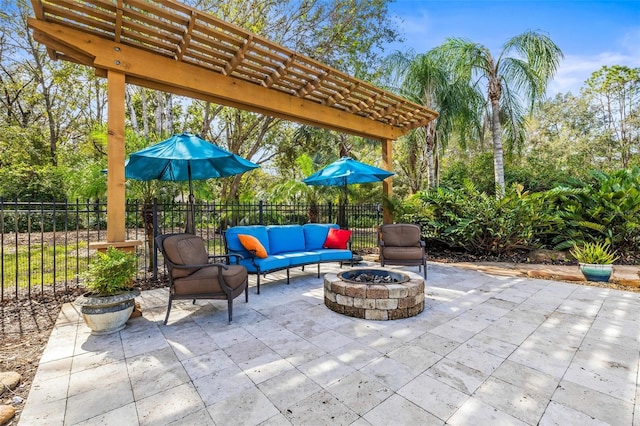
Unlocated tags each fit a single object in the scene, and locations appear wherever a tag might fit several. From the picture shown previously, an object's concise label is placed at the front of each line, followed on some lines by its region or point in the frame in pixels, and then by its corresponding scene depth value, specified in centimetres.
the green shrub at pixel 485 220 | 661
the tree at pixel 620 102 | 1738
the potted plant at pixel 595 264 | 500
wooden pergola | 340
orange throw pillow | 443
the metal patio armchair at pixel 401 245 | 533
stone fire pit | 338
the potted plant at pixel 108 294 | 297
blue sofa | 450
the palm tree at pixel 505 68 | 741
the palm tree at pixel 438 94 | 909
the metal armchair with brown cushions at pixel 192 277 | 335
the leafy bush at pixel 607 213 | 624
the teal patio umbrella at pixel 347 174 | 600
